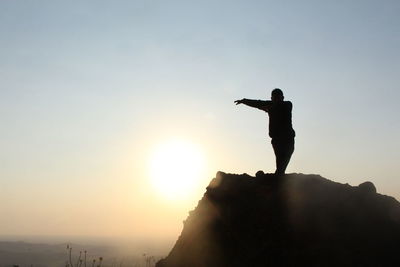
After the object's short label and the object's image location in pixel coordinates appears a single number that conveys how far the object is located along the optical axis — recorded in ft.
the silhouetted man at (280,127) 36.86
